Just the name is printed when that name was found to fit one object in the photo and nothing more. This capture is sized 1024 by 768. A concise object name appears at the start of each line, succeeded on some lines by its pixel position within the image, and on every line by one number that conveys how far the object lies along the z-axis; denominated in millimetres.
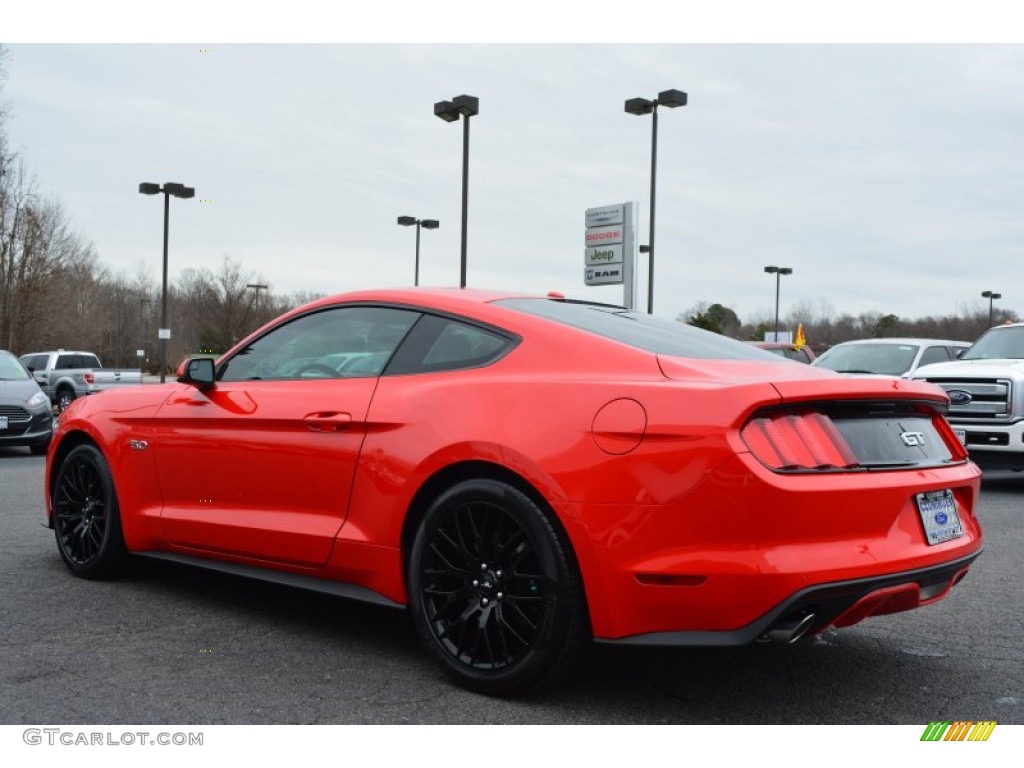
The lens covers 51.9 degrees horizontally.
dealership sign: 19625
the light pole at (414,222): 40934
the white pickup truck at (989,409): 10102
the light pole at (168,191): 32312
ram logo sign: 20078
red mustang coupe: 3135
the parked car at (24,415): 13680
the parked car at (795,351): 22078
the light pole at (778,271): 57622
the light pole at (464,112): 22609
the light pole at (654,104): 23297
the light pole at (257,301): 62209
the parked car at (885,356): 14102
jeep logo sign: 20109
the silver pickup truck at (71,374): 27797
